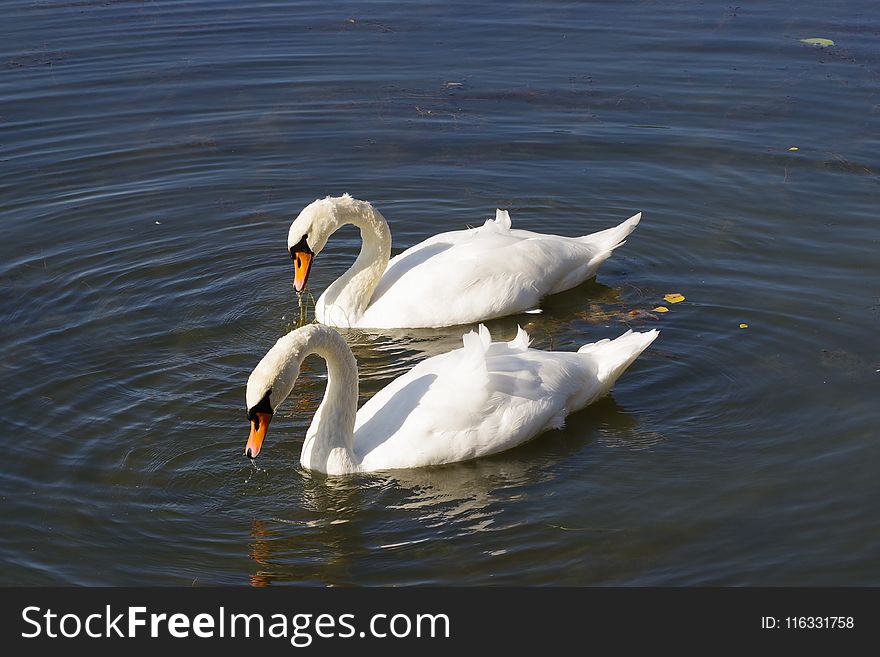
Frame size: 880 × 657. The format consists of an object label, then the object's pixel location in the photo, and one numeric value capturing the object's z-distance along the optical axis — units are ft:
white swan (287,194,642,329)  38.42
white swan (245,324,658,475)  29.17
